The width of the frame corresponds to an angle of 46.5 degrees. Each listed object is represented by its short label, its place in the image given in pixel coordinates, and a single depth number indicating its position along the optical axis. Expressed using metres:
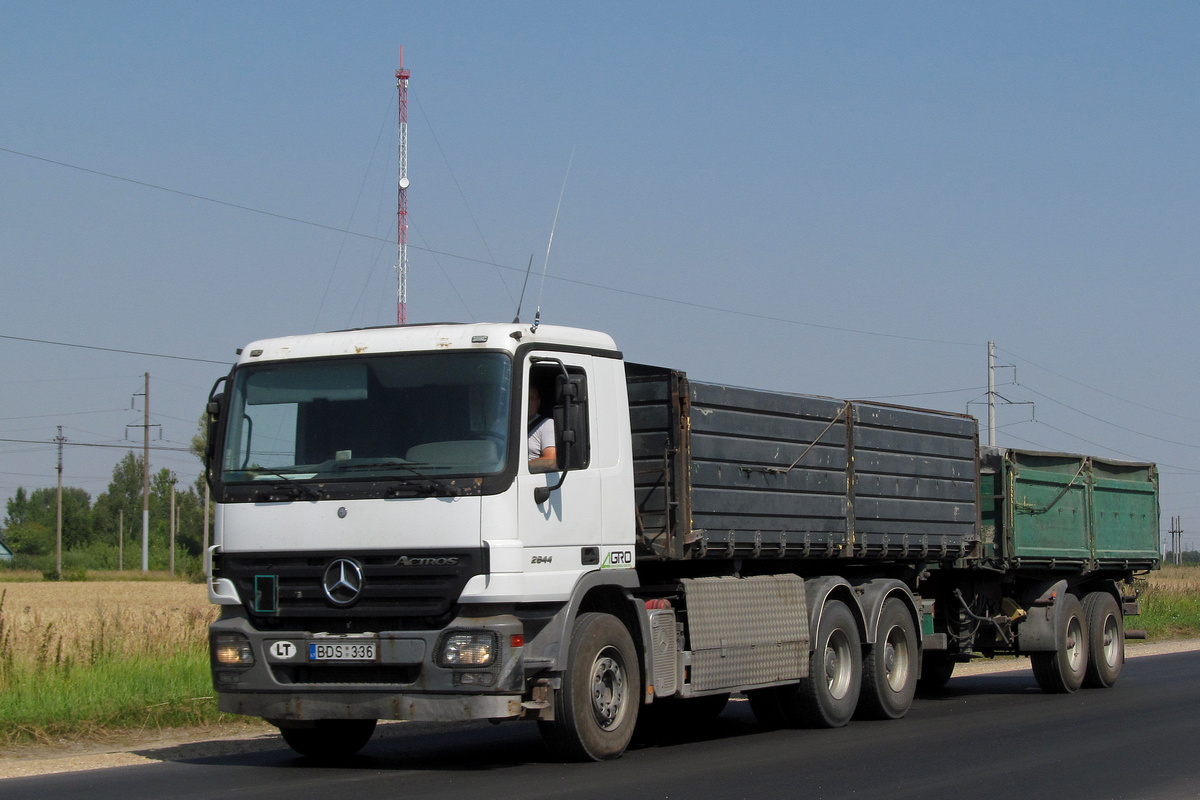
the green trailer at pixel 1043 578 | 15.40
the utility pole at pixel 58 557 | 72.62
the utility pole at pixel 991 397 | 58.14
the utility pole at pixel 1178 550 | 101.69
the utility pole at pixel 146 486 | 62.38
